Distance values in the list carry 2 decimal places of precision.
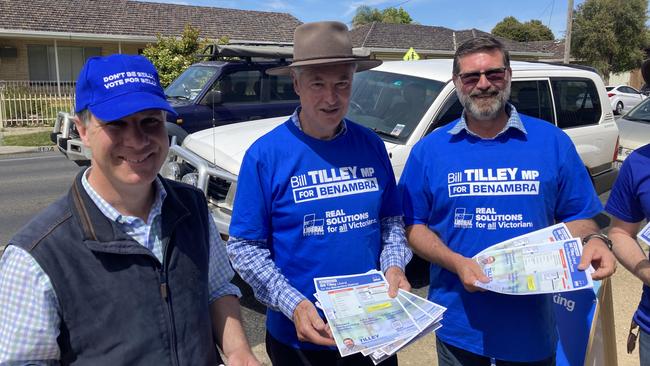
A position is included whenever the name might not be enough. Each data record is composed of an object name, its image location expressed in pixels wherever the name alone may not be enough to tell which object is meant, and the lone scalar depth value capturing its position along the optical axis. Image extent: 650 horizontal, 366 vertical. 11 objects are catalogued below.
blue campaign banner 2.71
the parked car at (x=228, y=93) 8.31
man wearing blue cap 1.33
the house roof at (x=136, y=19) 22.00
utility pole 23.69
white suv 4.44
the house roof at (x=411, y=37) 29.35
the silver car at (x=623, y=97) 25.45
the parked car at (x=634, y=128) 8.18
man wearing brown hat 2.01
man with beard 2.16
